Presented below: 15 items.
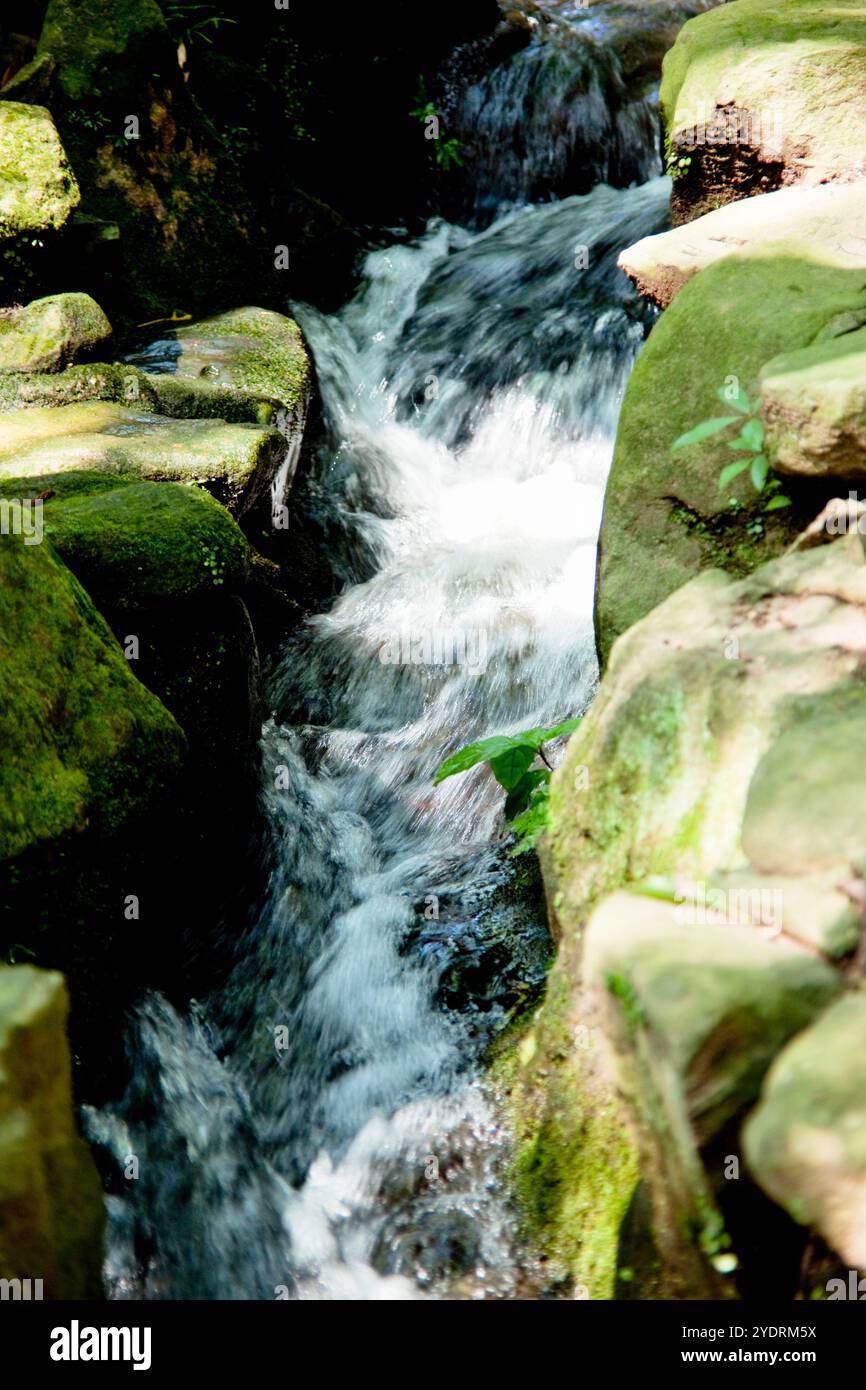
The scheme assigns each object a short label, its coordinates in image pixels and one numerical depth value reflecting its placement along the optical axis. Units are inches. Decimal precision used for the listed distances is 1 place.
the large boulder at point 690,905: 76.7
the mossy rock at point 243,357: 263.0
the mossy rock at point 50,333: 242.4
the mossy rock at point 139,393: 238.5
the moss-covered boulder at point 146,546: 166.6
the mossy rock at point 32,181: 251.0
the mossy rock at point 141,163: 303.4
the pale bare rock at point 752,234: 171.5
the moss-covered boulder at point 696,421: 146.9
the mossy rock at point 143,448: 206.5
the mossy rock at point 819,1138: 69.2
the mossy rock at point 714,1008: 74.5
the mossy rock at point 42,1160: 79.2
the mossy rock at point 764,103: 206.5
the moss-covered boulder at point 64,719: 126.9
